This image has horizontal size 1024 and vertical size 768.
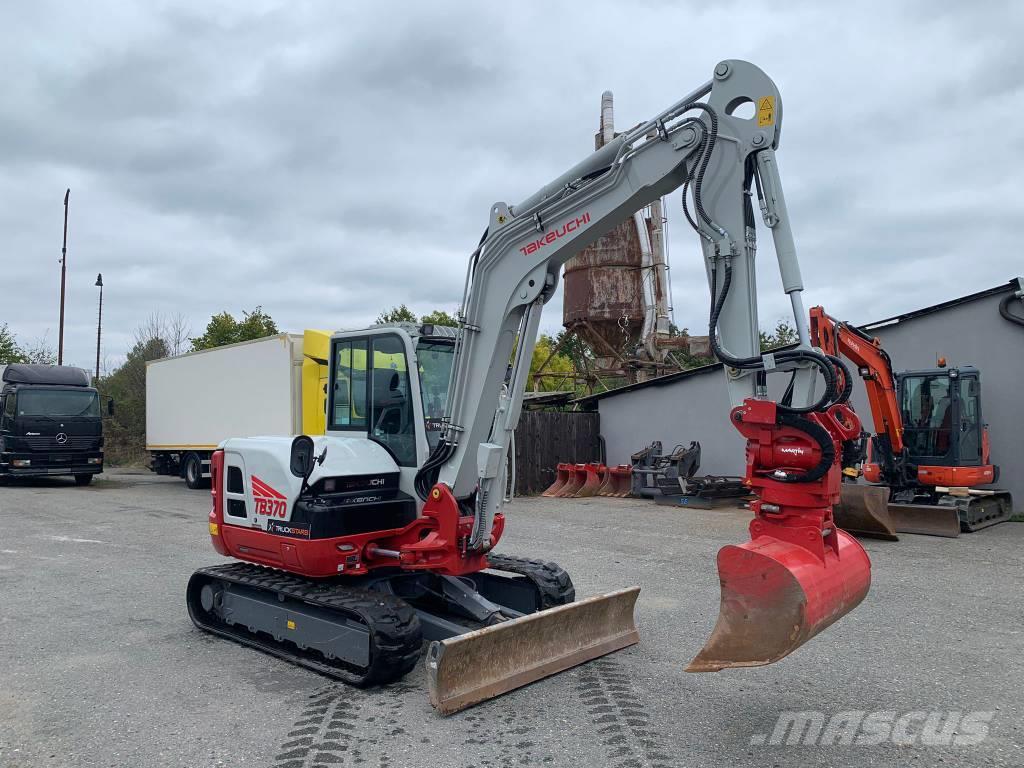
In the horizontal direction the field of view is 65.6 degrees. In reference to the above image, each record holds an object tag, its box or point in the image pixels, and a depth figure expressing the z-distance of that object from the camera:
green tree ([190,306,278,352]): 32.06
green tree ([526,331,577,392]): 33.28
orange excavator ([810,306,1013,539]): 12.50
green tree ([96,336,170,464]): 29.66
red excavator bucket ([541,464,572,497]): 19.02
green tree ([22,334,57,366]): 36.62
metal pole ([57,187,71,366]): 27.66
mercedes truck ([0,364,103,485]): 19.30
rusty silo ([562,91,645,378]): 23.80
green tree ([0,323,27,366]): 35.53
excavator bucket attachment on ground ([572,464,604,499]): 18.78
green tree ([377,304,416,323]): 43.60
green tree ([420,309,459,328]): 38.78
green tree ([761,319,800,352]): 39.43
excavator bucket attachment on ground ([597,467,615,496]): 18.88
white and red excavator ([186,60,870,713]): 4.27
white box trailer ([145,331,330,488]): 15.28
